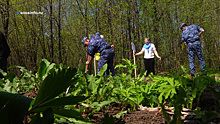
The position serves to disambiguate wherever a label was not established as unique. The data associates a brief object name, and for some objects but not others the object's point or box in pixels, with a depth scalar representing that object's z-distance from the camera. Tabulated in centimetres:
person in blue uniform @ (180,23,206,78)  557
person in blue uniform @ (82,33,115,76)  495
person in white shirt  825
